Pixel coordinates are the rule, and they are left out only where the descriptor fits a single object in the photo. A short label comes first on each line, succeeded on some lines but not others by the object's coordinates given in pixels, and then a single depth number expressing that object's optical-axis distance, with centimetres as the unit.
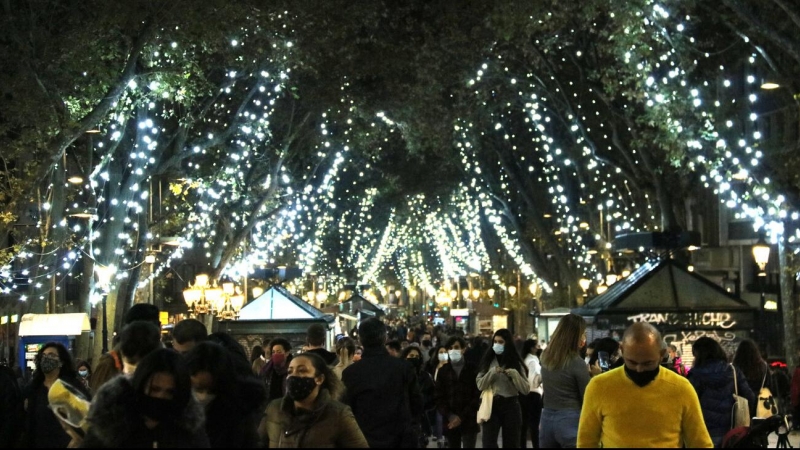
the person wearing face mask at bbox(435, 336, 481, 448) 1339
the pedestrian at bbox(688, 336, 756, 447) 1038
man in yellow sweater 639
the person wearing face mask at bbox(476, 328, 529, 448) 1262
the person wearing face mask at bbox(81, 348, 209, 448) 571
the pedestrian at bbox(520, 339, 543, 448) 1521
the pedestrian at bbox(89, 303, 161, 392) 812
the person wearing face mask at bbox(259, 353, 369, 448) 699
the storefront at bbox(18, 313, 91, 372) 2312
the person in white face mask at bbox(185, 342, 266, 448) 687
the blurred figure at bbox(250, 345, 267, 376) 1583
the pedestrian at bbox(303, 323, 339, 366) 1102
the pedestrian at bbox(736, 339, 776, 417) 1223
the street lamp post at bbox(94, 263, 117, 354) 2492
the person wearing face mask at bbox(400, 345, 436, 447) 1453
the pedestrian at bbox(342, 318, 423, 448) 935
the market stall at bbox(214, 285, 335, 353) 2136
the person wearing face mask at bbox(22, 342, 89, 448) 893
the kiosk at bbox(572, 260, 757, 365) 1683
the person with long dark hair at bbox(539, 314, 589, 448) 995
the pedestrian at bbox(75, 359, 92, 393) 1780
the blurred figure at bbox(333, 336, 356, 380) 1577
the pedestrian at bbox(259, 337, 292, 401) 1212
